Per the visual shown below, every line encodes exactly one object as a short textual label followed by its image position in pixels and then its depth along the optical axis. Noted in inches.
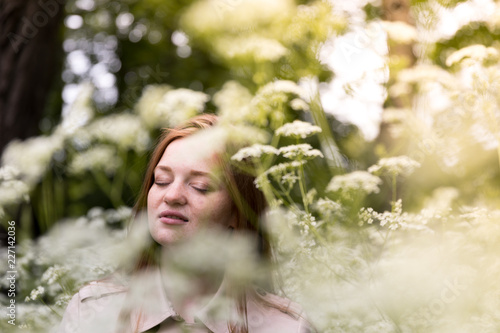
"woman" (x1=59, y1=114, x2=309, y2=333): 53.3
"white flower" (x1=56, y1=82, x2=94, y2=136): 78.4
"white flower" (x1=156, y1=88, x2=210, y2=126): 65.1
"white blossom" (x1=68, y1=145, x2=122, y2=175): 81.1
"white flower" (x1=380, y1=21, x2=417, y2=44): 58.3
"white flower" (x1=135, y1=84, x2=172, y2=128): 70.9
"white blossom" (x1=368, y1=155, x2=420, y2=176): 55.8
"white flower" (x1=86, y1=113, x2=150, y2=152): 77.9
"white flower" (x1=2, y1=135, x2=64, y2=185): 75.2
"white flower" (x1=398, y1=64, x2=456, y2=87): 55.8
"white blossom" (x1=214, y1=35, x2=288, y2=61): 59.7
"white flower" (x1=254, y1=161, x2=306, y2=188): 53.9
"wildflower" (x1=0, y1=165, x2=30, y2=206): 72.4
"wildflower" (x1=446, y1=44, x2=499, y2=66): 53.6
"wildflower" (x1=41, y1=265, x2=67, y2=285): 61.3
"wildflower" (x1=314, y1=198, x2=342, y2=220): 58.0
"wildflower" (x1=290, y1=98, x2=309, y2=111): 62.5
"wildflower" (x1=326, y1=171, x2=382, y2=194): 57.1
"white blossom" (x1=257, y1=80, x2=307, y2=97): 57.5
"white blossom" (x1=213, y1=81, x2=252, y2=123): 59.2
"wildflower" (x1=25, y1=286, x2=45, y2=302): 58.6
